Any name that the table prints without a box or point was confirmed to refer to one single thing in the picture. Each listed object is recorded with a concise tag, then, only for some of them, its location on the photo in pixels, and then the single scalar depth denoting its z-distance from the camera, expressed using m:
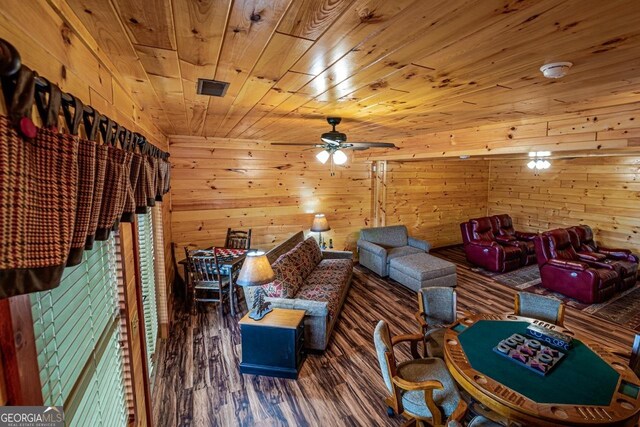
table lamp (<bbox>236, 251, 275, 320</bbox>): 2.70
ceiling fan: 2.97
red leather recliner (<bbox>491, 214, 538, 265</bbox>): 6.34
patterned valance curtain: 0.55
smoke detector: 1.52
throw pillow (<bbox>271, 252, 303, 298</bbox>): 3.54
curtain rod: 0.56
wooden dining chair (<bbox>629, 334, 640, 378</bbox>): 2.19
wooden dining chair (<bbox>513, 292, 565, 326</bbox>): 2.82
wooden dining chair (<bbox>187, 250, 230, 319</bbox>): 4.08
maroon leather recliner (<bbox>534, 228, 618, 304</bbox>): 4.55
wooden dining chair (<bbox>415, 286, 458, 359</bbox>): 2.97
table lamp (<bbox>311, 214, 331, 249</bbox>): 5.46
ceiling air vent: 1.79
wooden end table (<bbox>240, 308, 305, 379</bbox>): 2.93
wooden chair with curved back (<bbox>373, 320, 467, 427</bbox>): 2.01
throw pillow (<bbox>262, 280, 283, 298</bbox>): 3.47
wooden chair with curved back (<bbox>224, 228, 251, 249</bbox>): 5.09
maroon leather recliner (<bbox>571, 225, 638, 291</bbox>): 5.00
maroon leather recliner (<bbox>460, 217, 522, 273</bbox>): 5.93
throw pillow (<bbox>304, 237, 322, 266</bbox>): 4.85
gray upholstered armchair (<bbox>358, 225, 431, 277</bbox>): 5.66
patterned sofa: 3.30
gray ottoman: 4.84
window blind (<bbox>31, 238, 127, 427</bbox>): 0.91
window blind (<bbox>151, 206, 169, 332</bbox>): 3.52
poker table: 1.69
